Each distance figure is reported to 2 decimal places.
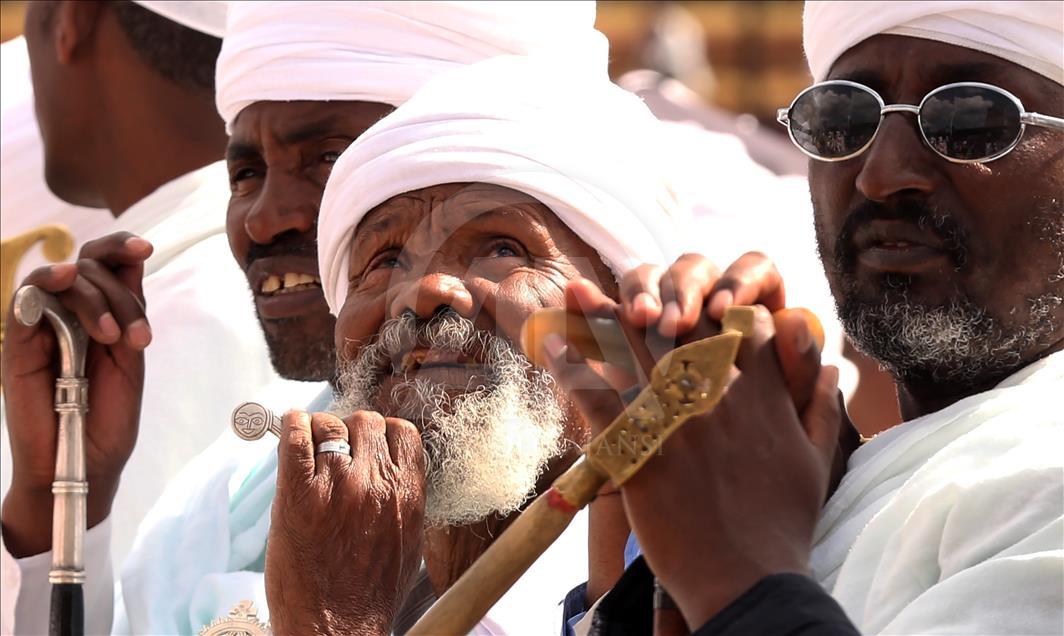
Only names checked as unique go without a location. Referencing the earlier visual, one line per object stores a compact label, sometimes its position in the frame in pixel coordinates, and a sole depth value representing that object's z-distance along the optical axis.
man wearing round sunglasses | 4.81
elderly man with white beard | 7.11
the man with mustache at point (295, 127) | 9.59
